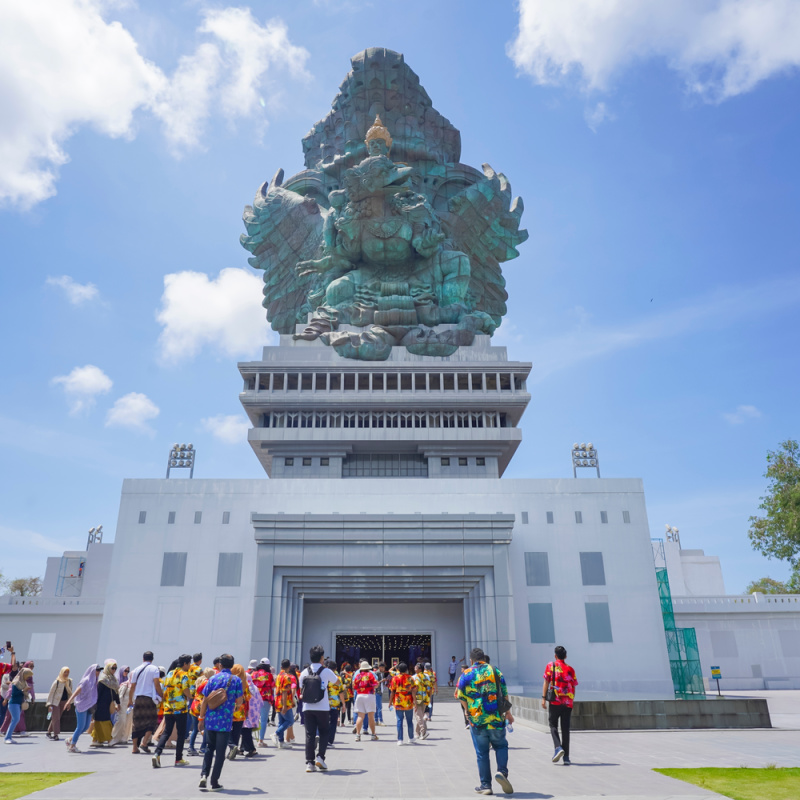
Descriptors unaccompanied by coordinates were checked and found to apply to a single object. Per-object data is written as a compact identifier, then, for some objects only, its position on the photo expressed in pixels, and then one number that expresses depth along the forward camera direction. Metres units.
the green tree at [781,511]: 35.53
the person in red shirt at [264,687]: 14.40
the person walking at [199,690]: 11.63
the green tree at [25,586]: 76.86
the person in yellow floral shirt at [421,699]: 15.45
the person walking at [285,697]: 13.98
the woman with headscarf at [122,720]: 14.70
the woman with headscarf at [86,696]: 13.85
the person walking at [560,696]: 11.70
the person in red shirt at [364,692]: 15.38
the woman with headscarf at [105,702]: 14.06
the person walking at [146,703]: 13.23
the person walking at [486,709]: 9.39
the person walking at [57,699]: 15.13
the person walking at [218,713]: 9.53
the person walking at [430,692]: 16.32
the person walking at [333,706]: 12.59
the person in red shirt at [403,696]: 14.45
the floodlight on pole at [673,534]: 55.12
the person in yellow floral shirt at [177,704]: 11.98
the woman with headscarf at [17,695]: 15.05
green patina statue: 53.28
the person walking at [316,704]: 11.09
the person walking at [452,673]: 31.16
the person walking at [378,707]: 17.80
